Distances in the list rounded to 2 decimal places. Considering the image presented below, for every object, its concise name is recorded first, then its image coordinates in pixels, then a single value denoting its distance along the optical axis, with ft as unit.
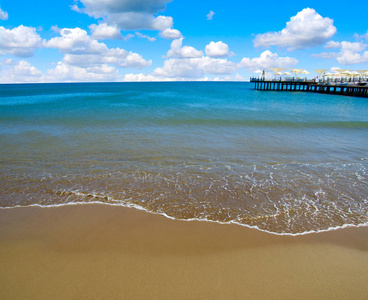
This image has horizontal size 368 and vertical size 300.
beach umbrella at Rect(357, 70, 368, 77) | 200.60
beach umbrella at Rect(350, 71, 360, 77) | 203.83
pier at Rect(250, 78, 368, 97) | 181.14
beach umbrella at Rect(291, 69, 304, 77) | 249.96
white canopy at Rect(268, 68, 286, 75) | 269.85
